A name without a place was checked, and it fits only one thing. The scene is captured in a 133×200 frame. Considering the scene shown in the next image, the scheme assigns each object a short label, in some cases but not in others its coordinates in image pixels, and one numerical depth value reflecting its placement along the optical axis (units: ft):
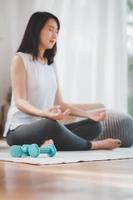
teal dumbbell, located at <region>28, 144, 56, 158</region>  7.48
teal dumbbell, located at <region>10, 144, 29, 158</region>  7.73
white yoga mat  6.88
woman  8.70
